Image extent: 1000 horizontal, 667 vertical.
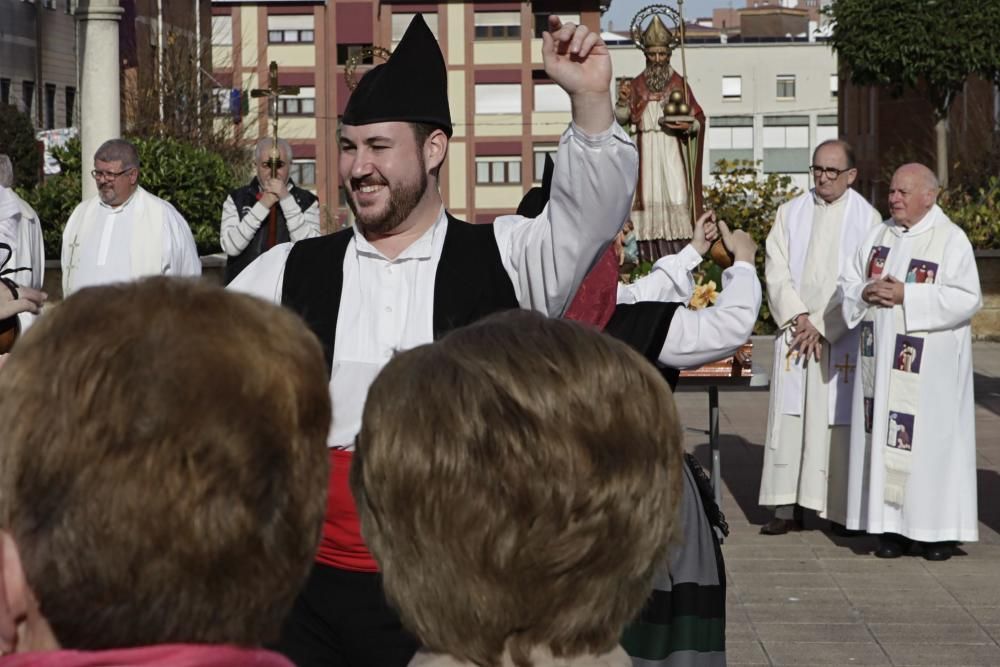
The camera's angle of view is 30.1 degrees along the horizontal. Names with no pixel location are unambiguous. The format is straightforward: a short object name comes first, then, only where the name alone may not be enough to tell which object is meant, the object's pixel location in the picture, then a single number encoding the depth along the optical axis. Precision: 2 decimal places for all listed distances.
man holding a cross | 10.96
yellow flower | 8.46
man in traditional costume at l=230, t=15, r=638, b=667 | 3.74
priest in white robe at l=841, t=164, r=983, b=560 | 8.95
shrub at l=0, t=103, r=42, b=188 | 33.91
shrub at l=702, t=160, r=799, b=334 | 20.03
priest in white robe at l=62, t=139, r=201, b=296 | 10.39
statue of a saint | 12.52
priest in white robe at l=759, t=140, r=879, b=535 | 9.66
